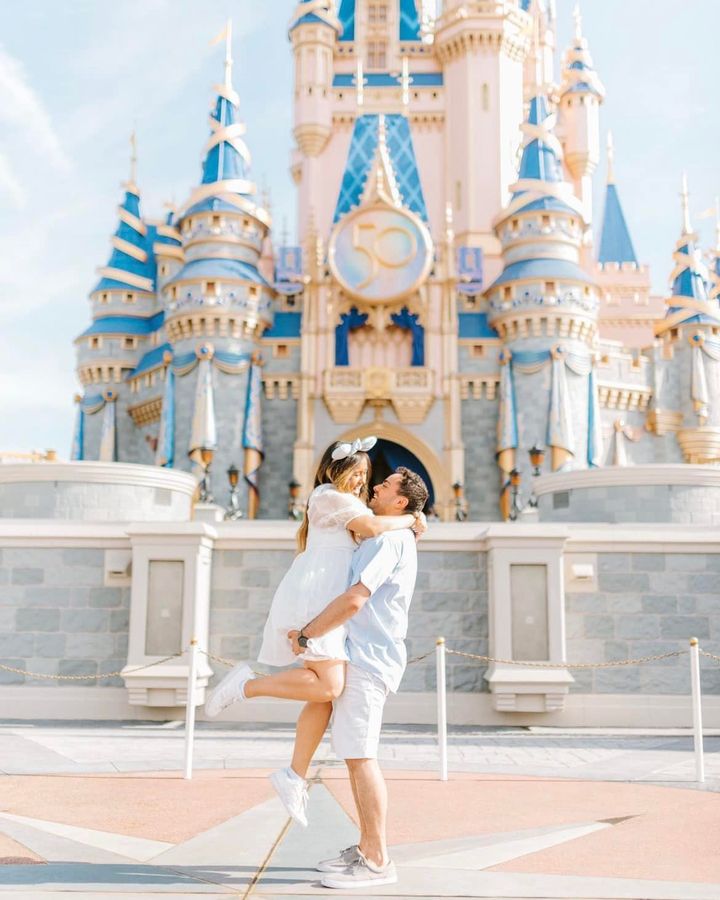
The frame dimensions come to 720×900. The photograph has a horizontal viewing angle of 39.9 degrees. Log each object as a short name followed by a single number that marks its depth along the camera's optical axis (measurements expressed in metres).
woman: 4.07
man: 3.93
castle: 29.38
